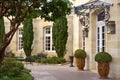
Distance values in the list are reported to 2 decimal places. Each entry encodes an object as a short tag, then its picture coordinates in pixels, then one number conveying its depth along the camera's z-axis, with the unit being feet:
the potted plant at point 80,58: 35.33
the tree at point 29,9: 19.41
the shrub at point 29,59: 48.17
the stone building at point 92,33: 27.60
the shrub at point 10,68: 23.02
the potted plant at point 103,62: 27.73
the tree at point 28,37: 52.44
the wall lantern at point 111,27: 27.60
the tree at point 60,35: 48.49
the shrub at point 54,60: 46.49
